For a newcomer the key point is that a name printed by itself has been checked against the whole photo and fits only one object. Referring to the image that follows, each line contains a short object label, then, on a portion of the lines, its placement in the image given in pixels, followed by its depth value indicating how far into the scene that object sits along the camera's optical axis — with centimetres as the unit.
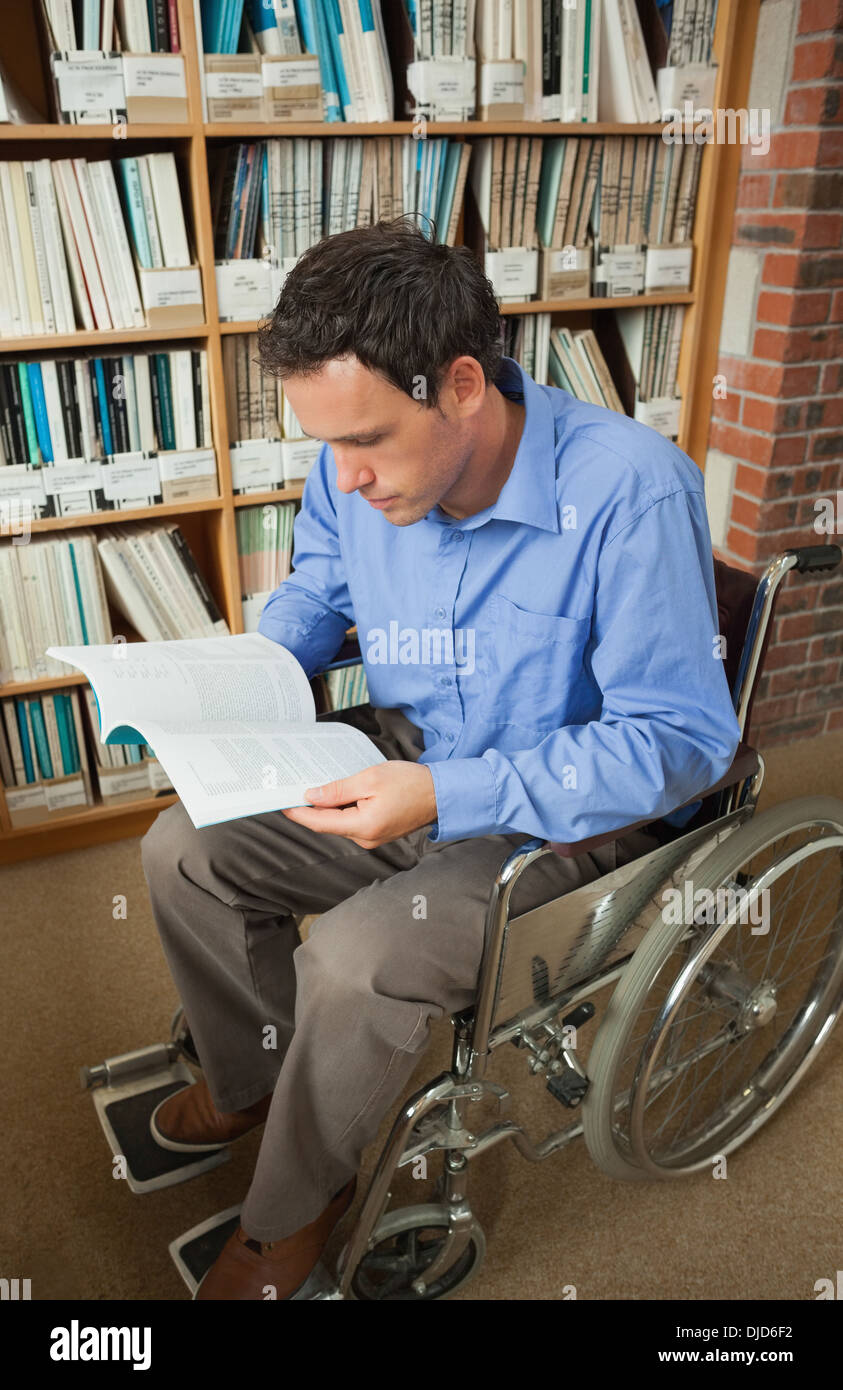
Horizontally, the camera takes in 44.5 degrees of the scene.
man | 110
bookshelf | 184
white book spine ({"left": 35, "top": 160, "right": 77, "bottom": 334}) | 178
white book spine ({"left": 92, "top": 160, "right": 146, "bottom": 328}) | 182
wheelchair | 116
